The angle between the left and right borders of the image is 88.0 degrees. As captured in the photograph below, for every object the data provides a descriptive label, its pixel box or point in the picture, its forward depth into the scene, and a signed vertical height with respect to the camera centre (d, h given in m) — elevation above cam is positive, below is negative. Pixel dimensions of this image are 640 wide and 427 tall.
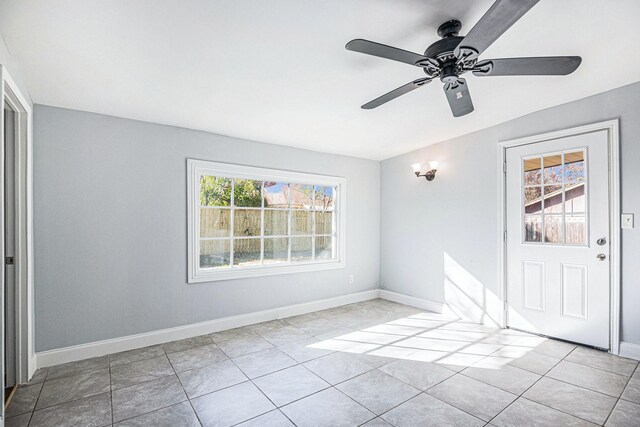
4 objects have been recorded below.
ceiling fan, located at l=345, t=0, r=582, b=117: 1.60 +0.88
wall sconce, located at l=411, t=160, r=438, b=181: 4.37 +0.60
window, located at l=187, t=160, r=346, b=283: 3.61 -0.09
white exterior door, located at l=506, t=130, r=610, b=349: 3.16 -0.25
